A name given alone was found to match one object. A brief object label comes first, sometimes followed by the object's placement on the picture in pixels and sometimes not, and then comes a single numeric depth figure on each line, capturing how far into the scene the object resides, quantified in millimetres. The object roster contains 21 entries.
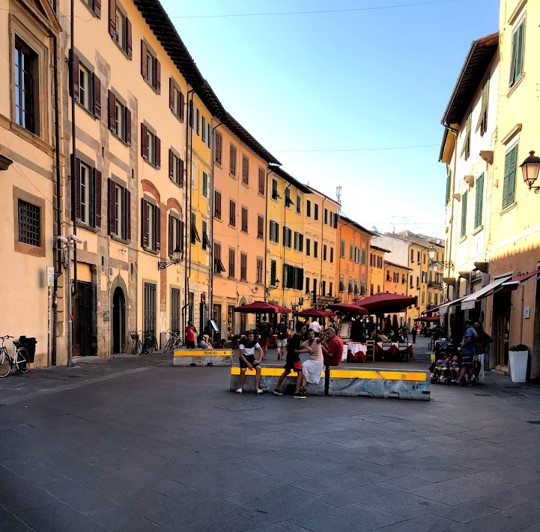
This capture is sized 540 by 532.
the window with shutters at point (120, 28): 21062
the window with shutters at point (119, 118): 20938
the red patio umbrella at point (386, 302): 23453
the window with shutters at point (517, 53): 16875
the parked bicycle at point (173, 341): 26531
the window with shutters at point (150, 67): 24266
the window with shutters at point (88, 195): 18516
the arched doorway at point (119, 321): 22141
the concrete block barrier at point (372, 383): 11643
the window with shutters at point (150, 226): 24514
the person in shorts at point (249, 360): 12094
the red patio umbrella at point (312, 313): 31438
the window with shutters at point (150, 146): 24309
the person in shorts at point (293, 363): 11839
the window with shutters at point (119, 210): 21000
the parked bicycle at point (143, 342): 22953
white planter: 14969
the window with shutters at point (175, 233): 27716
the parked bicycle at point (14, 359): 13438
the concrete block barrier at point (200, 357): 19141
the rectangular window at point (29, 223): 15148
